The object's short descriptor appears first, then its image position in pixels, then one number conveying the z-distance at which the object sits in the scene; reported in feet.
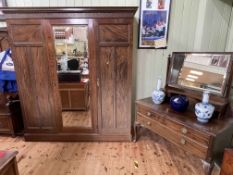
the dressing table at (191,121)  5.23
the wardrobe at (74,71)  6.72
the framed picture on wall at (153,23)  7.79
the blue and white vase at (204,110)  5.31
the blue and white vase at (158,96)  6.84
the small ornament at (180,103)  6.10
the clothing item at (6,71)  7.93
